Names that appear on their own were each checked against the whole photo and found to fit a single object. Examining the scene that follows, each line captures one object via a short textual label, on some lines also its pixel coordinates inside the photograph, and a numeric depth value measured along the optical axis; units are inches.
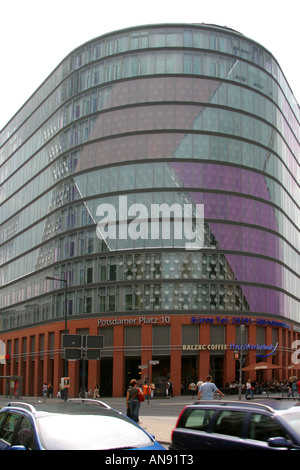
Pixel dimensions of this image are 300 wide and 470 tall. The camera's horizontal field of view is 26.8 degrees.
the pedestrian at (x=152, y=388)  1968.5
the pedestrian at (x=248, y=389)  1762.4
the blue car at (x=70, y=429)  307.9
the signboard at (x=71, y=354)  897.5
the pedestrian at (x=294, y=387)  1493.7
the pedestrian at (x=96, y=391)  2039.9
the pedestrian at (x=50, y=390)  2503.7
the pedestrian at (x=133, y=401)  840.9
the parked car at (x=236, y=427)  368.2
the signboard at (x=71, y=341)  901.3
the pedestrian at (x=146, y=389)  1675.4
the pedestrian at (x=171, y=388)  2086.6
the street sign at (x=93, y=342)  913.2
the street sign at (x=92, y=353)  906.7
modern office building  2332.7
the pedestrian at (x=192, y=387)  2023.9
